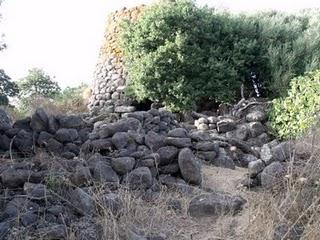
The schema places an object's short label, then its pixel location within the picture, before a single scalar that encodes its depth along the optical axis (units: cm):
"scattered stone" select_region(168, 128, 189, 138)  411
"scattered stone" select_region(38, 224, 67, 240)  245
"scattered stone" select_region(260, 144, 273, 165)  381
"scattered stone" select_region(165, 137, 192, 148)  383
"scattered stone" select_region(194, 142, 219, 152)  427
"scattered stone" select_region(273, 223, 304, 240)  252
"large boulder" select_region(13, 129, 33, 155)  377
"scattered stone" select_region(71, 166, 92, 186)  308
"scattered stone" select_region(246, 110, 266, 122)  620
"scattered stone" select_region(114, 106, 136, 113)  752
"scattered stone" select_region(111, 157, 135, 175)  336
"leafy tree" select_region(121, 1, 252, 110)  681
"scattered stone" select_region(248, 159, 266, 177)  368
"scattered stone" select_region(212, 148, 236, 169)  425
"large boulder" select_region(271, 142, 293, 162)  379
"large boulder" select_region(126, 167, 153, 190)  328
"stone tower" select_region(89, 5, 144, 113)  805
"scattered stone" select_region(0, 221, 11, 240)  245
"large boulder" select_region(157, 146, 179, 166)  368
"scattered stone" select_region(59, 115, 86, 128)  406
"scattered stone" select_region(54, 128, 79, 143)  386
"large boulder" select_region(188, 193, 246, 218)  308
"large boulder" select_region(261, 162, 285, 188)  332
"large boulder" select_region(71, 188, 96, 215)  280
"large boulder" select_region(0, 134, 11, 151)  384
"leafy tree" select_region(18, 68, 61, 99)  1158
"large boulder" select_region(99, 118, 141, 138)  390
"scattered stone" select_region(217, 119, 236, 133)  596
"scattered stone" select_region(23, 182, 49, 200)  284
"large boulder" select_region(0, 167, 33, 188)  308
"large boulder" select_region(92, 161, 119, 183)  318
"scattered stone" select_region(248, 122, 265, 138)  596
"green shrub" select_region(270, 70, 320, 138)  559
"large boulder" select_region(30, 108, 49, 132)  395
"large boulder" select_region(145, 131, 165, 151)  381
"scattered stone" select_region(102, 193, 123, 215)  281
